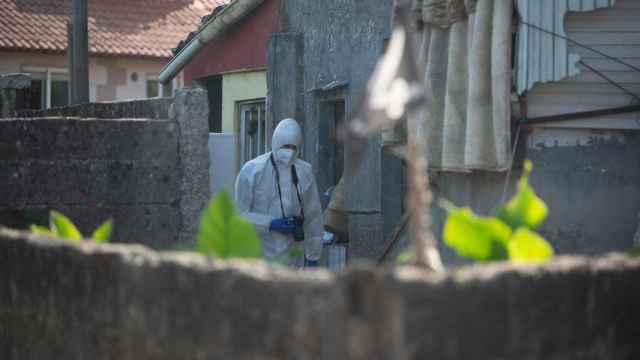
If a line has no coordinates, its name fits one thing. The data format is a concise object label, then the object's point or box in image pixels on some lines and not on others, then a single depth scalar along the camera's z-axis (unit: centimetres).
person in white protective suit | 1777
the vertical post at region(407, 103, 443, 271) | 685
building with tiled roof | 5044
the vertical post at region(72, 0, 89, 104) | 3403
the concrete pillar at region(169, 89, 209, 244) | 1758
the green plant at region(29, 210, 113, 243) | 970
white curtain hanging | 1510
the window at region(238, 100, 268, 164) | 3136
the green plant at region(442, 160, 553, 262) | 764
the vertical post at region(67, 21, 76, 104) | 3500
